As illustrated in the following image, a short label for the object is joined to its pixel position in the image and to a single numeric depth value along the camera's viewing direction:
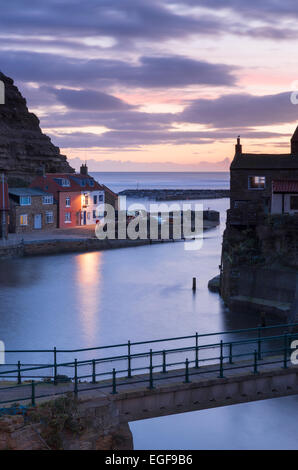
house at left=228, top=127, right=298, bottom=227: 54.97
